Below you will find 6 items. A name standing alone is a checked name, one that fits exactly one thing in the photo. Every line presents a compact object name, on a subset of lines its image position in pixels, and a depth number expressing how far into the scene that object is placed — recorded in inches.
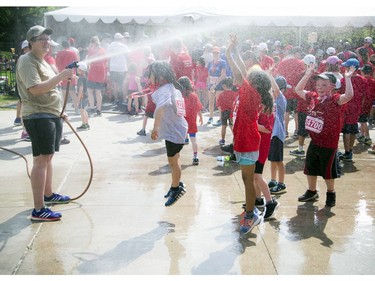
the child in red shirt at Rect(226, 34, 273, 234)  166.4
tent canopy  494.9
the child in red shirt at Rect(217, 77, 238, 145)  304.1
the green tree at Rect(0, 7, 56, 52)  782.4
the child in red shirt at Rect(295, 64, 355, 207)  198.4
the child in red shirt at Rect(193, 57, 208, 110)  474.6
